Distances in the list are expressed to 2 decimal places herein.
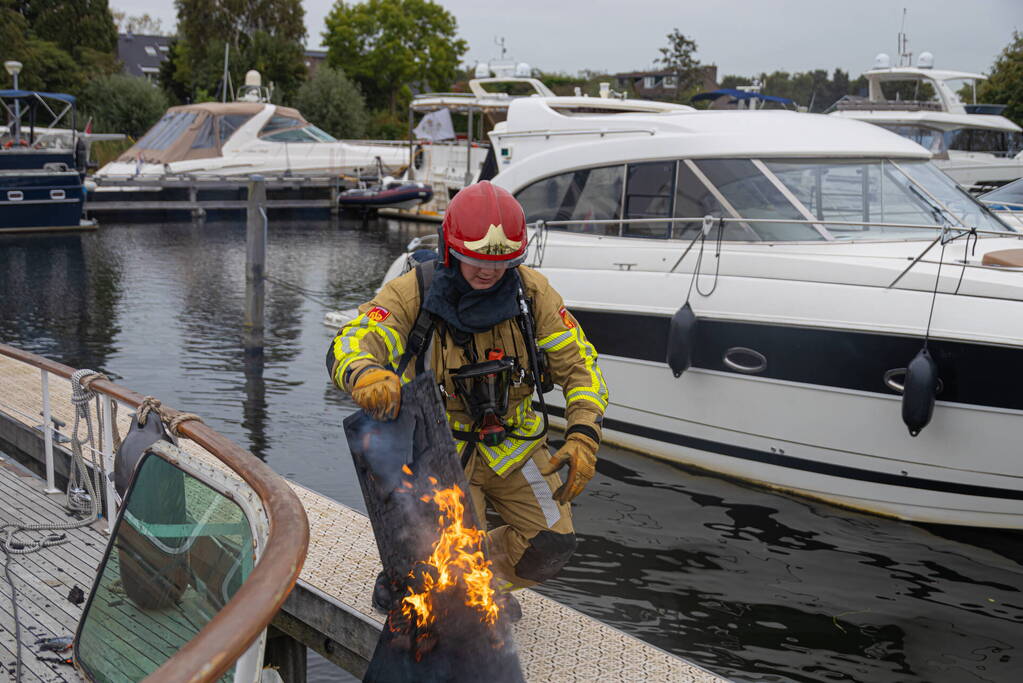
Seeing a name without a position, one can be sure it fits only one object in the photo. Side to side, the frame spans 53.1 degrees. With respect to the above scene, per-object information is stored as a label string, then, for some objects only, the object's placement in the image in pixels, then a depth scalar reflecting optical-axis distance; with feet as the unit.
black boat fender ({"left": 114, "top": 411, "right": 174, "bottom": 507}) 12.34
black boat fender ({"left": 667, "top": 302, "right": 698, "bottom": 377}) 25.18
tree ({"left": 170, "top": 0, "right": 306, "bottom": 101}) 179.73
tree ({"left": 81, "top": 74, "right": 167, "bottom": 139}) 144.66
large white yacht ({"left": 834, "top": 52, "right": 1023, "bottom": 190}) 68.90
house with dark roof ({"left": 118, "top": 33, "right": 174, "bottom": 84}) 272.31
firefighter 12.04
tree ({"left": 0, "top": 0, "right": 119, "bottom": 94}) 158.92
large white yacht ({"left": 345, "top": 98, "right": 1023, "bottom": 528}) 22.15
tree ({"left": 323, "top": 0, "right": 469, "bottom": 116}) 214.07
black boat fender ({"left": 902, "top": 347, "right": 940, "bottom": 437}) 21.34
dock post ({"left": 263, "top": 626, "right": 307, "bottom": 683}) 16.21
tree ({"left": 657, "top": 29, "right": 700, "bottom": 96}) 207.51
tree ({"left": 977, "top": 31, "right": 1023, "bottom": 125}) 130.31
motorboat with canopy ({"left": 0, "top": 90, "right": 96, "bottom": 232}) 76.59
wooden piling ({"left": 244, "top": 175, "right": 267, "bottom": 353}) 39.11
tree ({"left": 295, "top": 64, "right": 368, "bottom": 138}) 157.58
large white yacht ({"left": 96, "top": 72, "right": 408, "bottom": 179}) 100.17
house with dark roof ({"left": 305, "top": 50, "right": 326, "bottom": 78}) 301.22
